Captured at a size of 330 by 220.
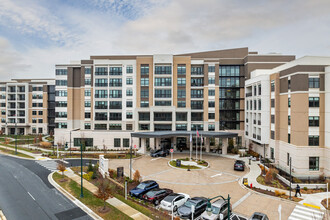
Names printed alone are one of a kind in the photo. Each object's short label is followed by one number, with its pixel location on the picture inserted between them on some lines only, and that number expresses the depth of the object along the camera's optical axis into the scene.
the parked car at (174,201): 18.95
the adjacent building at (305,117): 30.47
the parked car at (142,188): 21.97
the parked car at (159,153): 42.11
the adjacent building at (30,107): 75.62
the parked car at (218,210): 16.69
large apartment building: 51.00
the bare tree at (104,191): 18.83
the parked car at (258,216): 15.92
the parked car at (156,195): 20.52
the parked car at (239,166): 32.34
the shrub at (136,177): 26.20
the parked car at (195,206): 17.66
